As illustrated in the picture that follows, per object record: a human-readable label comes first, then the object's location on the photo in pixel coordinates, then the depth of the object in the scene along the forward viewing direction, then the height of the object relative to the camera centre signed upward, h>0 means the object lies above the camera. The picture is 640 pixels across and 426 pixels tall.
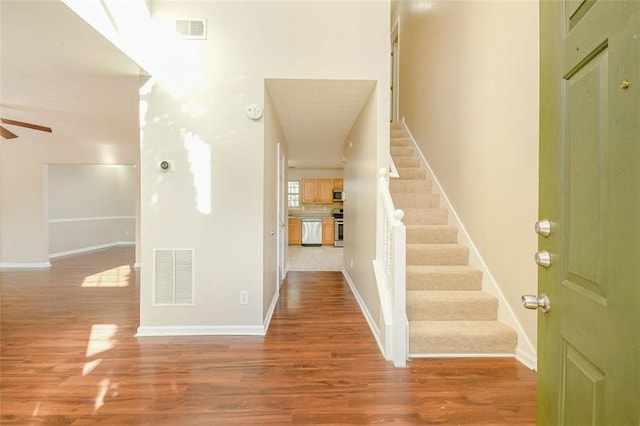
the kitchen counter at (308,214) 9.14 -0.15
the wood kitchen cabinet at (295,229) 8.91 -0.61
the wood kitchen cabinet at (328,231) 8.96 -0.65
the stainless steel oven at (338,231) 8.84 -0.64
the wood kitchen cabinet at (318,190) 9.16 +0.57
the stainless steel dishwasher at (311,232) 8.90 -0.68
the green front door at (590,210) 0.63 +0.00
